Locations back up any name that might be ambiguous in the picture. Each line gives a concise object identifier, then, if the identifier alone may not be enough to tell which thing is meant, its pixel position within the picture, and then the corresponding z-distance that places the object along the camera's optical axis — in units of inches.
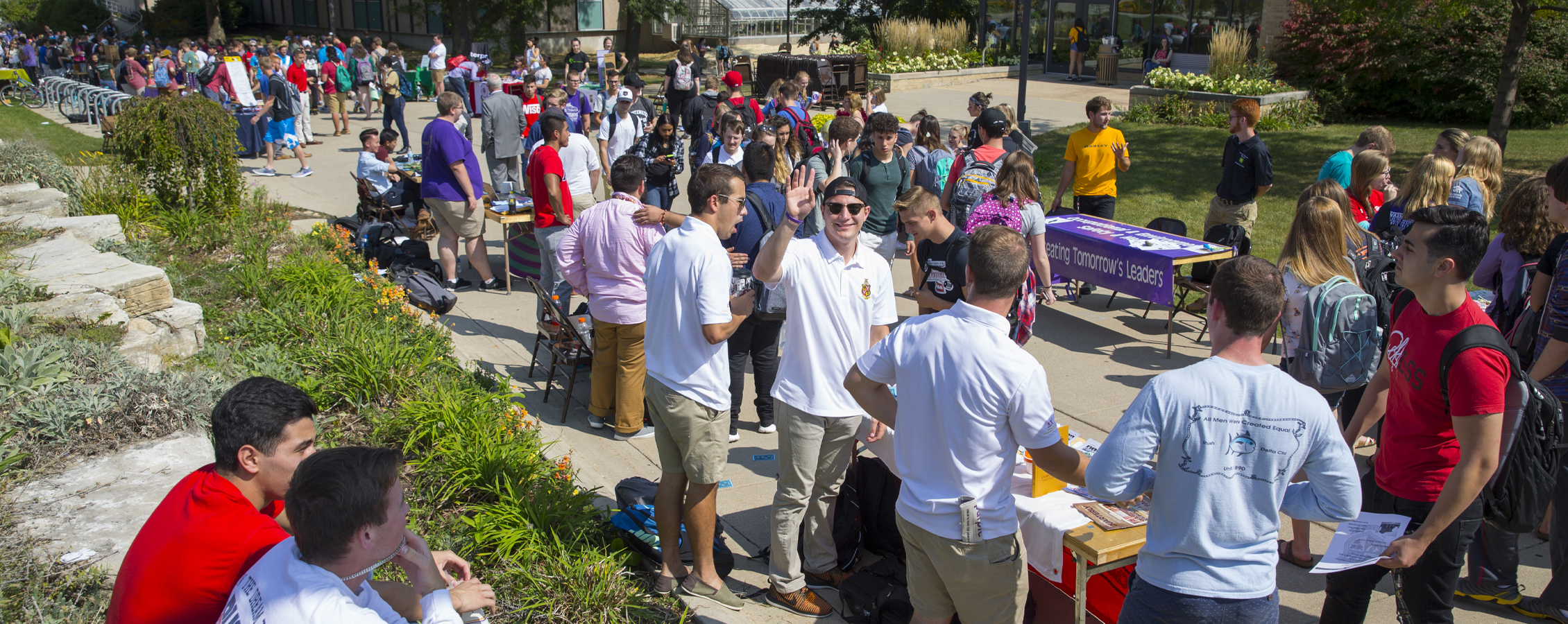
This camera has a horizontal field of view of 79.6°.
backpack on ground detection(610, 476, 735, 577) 169.3
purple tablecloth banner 287.3
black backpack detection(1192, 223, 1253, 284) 303.4
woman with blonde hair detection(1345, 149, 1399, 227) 264.4
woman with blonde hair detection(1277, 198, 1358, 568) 175.3
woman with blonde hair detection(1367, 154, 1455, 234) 238.1
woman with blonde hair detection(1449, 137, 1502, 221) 251.8
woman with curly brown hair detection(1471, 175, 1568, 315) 194.7
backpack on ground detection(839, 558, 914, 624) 152.1
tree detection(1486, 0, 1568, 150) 467.8
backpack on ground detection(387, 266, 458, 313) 313.1
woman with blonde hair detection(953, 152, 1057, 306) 249.3
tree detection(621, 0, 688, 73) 1366.9
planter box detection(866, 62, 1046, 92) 948.6
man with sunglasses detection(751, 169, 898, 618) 153.3
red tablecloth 147.9
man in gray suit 433.7
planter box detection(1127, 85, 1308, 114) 675.4
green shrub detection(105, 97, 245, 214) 366.3
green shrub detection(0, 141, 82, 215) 400.2
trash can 1004.6
